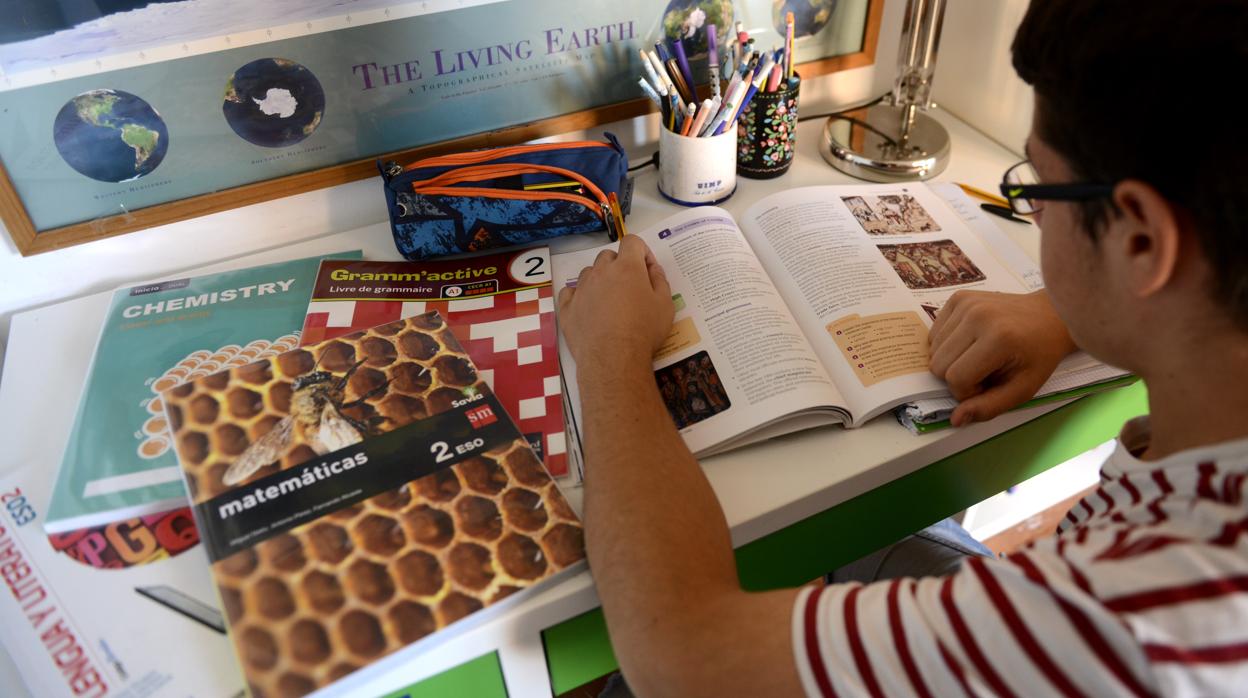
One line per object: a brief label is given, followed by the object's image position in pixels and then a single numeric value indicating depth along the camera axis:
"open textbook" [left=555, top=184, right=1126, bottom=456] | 0.77
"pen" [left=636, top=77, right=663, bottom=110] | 0.97
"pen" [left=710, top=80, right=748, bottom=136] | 0.97
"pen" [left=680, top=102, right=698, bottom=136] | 0.98
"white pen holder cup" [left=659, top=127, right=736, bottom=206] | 0.99
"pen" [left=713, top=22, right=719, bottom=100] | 1.02
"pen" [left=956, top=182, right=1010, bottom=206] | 1.04
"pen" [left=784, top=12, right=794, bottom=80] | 1.03
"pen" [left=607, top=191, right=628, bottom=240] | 0.97
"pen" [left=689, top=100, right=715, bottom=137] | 0.97
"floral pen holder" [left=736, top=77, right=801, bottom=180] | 1.04
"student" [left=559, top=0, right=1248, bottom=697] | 0.45
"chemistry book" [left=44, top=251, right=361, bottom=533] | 0.69
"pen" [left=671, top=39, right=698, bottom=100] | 1.01
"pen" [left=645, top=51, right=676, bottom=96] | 0.99
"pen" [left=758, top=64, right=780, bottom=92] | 1.02
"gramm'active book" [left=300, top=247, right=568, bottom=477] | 0.78
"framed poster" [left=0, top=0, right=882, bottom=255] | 0.83
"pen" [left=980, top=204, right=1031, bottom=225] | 1.01
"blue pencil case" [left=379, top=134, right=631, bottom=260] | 0.93
